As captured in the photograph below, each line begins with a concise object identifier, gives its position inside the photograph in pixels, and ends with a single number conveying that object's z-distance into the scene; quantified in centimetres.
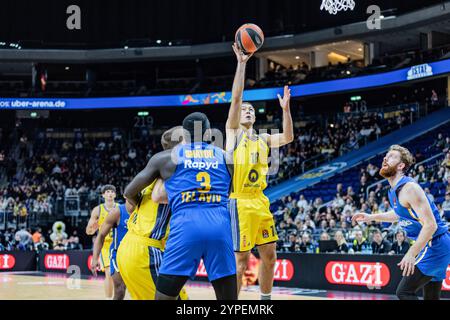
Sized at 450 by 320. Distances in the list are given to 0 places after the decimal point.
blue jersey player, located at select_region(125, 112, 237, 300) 544
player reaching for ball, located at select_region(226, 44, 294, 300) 790
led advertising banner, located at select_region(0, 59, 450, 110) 2778
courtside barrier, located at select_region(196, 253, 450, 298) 1398
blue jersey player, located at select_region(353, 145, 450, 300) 636
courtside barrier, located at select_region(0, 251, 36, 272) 2389
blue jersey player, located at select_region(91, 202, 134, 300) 818
